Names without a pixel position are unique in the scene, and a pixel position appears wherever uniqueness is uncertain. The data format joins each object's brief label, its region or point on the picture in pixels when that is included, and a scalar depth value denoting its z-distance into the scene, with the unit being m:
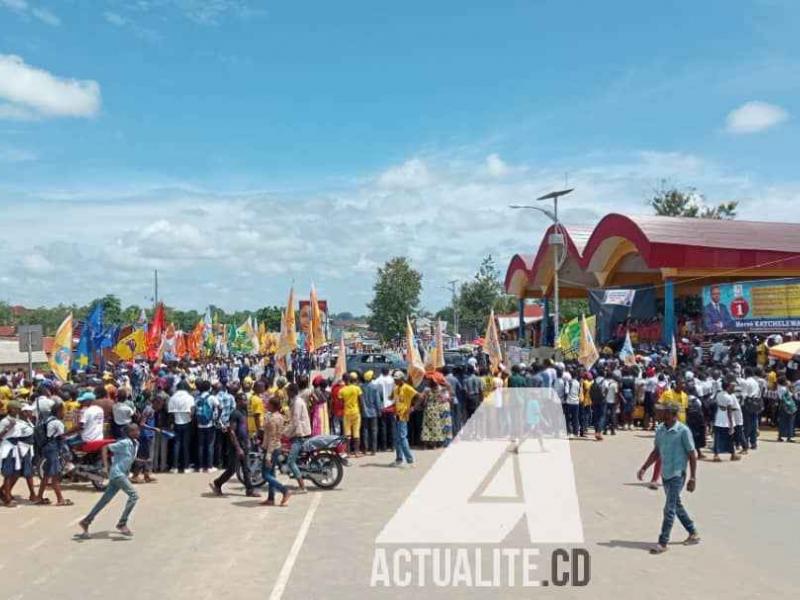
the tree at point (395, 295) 55.03
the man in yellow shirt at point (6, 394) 13.19
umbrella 18.28
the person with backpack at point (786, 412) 15.98
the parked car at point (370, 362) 28.20
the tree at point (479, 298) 63.84
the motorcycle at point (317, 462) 11.33
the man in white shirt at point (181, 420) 13.02
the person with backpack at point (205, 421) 13.03
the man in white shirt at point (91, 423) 11.40
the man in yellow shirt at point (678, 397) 13.98
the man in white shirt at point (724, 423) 13.74
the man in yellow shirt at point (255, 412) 12.76
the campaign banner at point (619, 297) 31.52
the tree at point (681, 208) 55.69
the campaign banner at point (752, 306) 23.41
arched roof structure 27.75
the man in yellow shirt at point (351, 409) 14.20
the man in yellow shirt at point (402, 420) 13.16
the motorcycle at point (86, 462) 11.49
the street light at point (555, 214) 29.71
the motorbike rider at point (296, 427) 10.90
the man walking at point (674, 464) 7.78
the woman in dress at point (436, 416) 14.93
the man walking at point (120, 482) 8.48
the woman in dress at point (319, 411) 13.51
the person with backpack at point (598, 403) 16.66
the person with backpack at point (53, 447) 10.38
